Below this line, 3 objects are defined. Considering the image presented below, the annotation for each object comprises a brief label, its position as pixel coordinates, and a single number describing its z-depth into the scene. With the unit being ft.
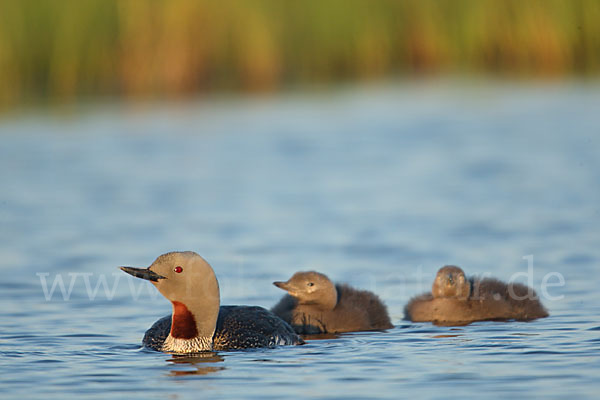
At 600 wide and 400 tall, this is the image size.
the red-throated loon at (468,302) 46.06
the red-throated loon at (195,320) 39.70
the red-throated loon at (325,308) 45.50
